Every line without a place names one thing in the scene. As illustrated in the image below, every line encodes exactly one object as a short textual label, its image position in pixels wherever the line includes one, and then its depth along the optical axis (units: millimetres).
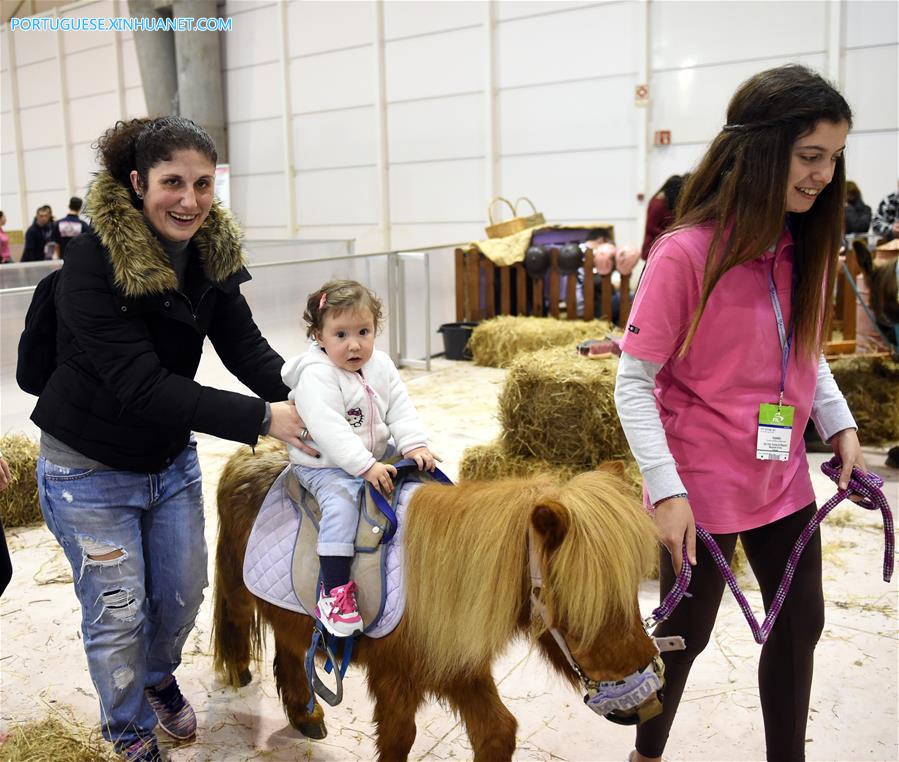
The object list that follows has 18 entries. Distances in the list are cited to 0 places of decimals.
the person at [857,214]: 6191
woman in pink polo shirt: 1331
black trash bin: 7426
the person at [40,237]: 9586
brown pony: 1300
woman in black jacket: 1521
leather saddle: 1564
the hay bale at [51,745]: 1691
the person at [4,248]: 9930
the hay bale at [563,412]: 3381
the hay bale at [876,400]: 4555
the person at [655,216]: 4581
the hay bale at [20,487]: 3564
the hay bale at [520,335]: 6625
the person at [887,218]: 5428
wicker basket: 7859
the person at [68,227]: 9070
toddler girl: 1558
